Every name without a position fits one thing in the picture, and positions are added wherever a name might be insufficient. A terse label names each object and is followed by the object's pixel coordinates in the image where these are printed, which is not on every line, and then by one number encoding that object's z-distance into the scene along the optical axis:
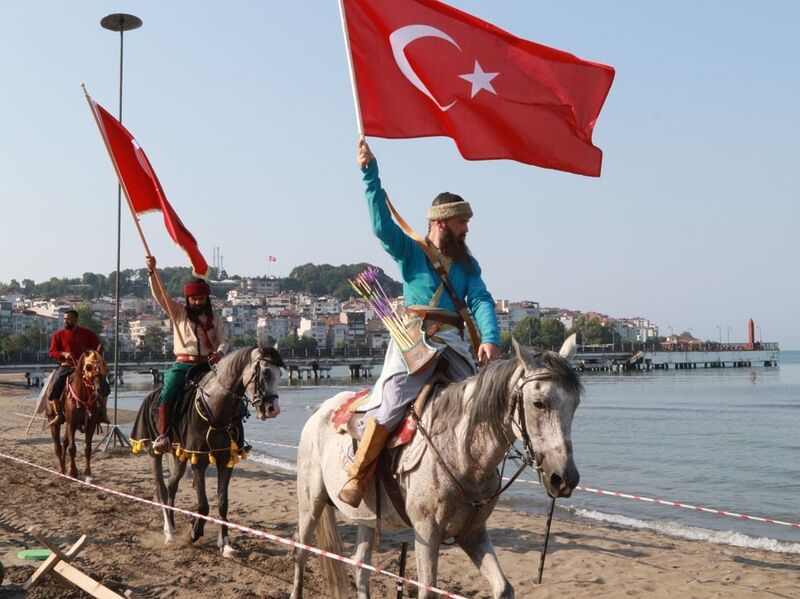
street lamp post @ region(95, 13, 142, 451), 16.27
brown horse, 14.56
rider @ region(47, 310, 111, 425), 15.30
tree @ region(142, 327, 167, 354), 186.88
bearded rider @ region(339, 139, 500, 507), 5.34
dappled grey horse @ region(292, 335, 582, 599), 4.41
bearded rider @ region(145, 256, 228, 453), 9.93
